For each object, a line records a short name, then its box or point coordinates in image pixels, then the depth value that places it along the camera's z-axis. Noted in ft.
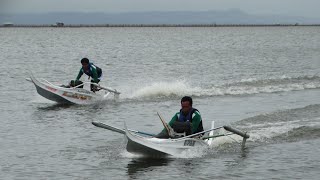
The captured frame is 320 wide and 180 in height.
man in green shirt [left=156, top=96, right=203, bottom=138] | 67.72
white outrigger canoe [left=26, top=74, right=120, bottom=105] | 106.56
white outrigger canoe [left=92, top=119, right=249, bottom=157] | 64.14
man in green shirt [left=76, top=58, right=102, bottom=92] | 106.80
